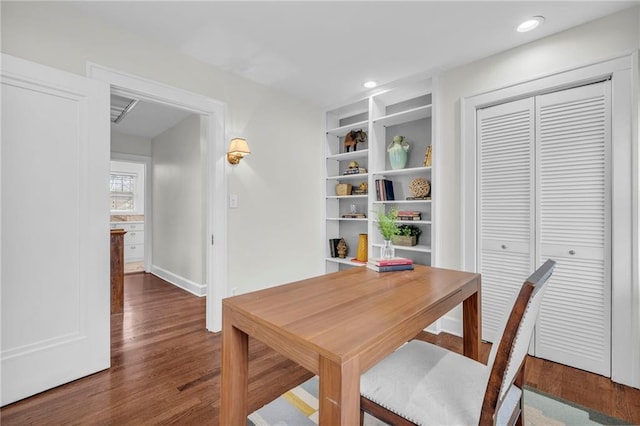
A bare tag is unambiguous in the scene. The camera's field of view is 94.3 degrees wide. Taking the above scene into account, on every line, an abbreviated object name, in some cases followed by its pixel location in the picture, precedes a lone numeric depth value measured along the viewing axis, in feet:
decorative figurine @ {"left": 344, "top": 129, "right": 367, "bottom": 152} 11.91
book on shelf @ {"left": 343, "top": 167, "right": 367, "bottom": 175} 11.70
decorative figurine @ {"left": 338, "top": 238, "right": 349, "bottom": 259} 12.50
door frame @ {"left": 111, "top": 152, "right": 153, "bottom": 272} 17.63
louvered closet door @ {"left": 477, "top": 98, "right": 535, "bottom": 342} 7.74
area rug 5.16
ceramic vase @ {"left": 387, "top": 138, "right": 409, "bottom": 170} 10.23
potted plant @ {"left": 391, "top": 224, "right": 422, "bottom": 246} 10.12
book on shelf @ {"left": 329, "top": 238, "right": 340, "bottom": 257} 12.56
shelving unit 9.99
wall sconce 8.87
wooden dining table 2.66
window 22.44
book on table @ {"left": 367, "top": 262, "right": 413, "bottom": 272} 5.85
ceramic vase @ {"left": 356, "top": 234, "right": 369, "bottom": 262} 11.49
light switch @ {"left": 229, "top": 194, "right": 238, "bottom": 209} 9.40
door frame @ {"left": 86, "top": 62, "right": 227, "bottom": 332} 9.09
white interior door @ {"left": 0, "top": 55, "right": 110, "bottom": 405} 5.65
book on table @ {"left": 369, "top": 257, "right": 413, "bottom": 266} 5.88
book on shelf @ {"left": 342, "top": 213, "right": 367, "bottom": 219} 11.84
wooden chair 2.81
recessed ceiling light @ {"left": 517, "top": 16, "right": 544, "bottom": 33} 6.64
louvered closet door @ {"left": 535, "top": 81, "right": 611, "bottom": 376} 6.70
